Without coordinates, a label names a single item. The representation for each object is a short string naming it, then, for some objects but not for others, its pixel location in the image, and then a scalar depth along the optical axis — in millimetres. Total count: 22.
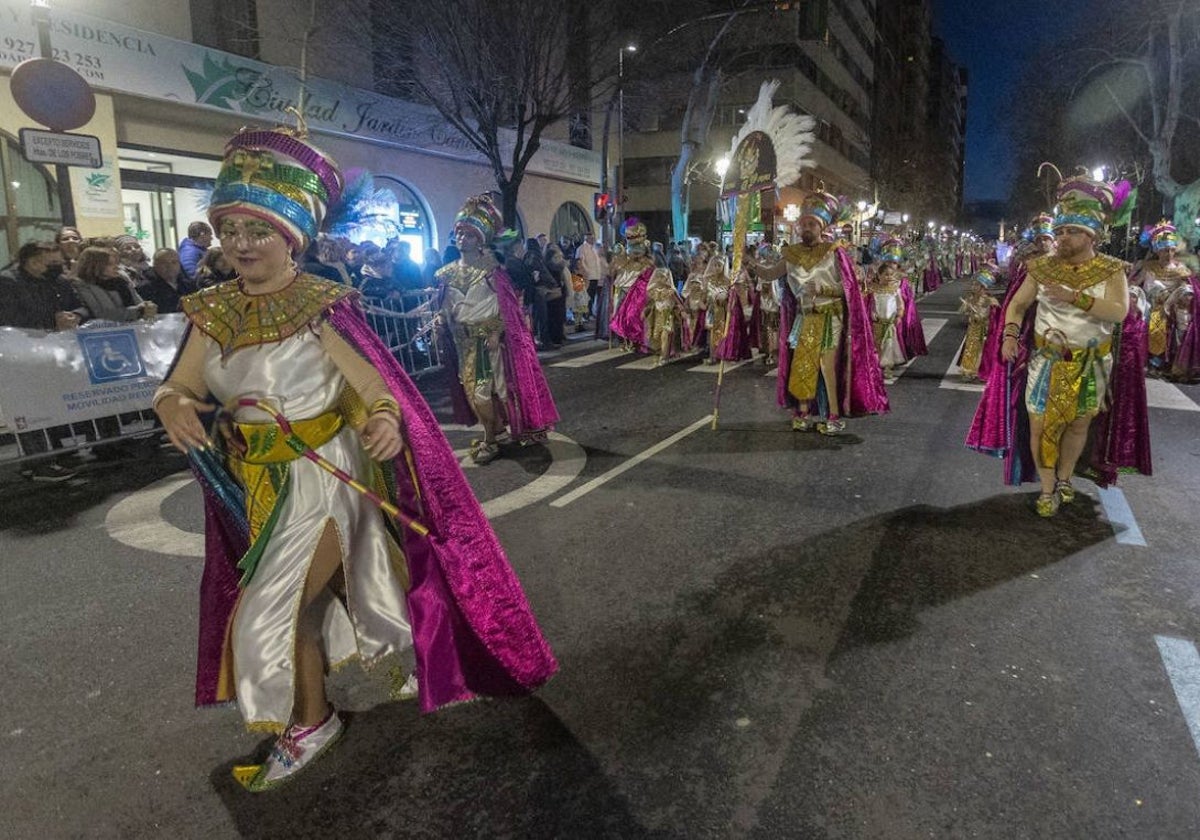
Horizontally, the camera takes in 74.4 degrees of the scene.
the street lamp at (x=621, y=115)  20125
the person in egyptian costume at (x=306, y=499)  2428
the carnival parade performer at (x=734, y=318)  12258
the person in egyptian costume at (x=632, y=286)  13188
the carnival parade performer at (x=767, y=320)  12117
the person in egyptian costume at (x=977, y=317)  10047
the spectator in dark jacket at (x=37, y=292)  6672
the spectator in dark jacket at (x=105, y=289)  7160
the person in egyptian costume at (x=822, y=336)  6938
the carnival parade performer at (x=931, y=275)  33281
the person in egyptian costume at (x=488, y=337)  6434
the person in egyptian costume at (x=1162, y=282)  10773
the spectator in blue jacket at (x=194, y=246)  9742
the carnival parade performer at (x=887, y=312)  11094
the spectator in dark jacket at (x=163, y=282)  8203
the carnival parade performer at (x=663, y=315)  12500
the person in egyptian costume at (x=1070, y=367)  4637
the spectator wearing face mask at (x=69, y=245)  7655
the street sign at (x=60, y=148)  7555
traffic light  22766
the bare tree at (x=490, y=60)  16438
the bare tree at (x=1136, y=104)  21547
